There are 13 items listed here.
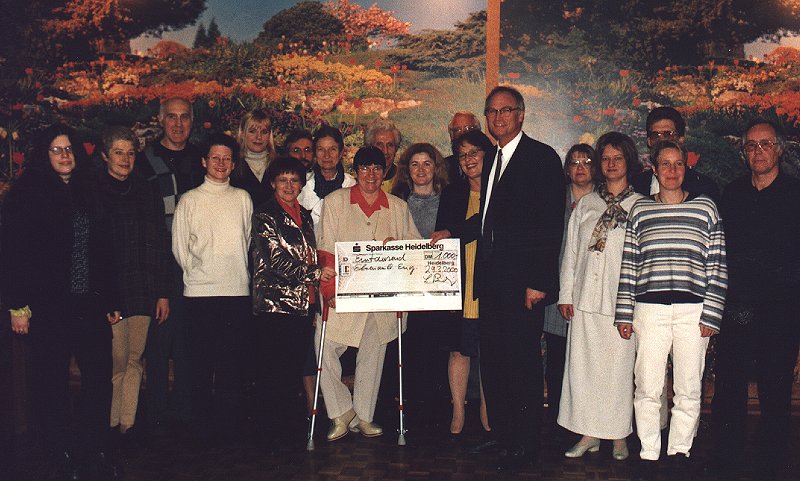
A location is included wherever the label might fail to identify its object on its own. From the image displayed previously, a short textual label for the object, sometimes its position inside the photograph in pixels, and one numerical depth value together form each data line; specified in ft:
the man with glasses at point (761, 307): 14.16
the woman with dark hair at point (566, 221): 16.53
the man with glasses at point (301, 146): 19.42
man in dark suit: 14.78
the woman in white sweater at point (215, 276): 16.21
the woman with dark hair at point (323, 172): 18.39
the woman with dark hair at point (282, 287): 15.99
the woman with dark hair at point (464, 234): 16.66
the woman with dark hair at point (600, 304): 15.07
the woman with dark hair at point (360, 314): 16.87
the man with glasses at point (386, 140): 19.75
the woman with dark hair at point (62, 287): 13.60
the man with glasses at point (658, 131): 16.11
